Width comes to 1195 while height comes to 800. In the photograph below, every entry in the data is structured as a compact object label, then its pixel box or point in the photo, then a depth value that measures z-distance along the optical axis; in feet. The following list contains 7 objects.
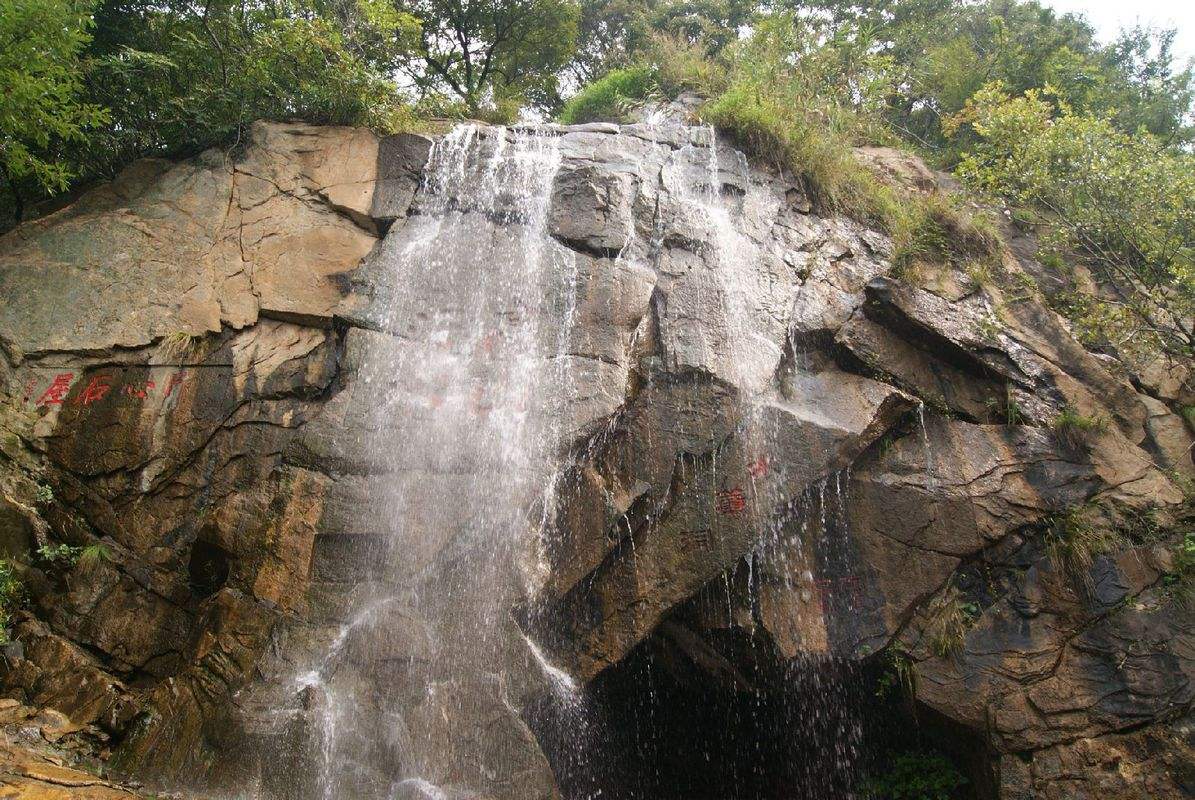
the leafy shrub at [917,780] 24.30
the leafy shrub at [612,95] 44.68
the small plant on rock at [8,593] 20.31
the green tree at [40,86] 23.89
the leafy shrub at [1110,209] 29.48
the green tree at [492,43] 46.55
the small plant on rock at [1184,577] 24.07
